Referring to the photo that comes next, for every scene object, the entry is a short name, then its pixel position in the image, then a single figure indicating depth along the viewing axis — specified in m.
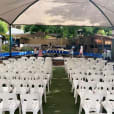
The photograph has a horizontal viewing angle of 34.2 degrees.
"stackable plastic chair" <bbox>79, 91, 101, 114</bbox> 3.88
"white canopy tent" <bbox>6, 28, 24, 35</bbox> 21.72
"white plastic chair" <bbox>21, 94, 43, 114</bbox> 4.09
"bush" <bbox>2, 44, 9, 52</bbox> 25.42
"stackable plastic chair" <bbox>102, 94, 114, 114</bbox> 3.69
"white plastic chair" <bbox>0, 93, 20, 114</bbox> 3.93
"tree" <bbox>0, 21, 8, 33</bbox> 36.75
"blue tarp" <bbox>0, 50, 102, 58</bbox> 19.92
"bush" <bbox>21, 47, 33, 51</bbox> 23.45
